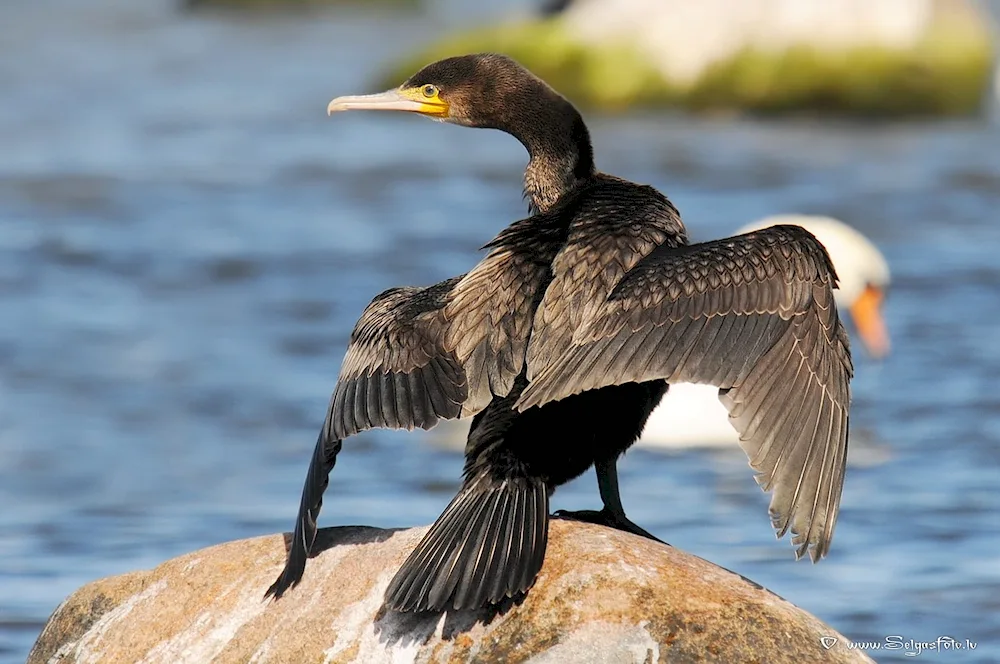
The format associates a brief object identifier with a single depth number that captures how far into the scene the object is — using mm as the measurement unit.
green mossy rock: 34250
